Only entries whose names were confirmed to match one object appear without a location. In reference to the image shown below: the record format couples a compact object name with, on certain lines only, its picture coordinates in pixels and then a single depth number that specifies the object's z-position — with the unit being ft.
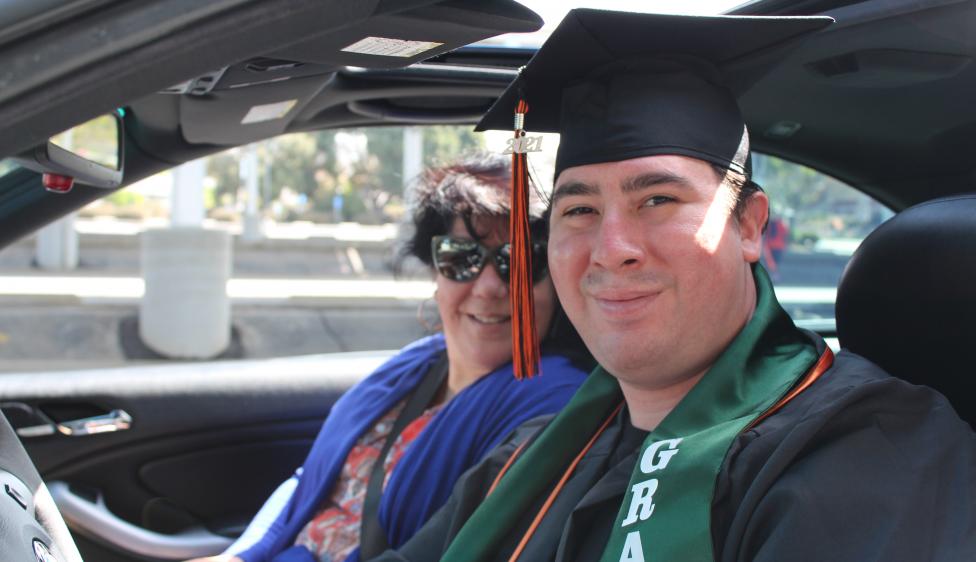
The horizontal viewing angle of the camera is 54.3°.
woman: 7.00
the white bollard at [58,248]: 40.81
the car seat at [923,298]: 4.73
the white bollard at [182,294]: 28.32
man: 3.68
